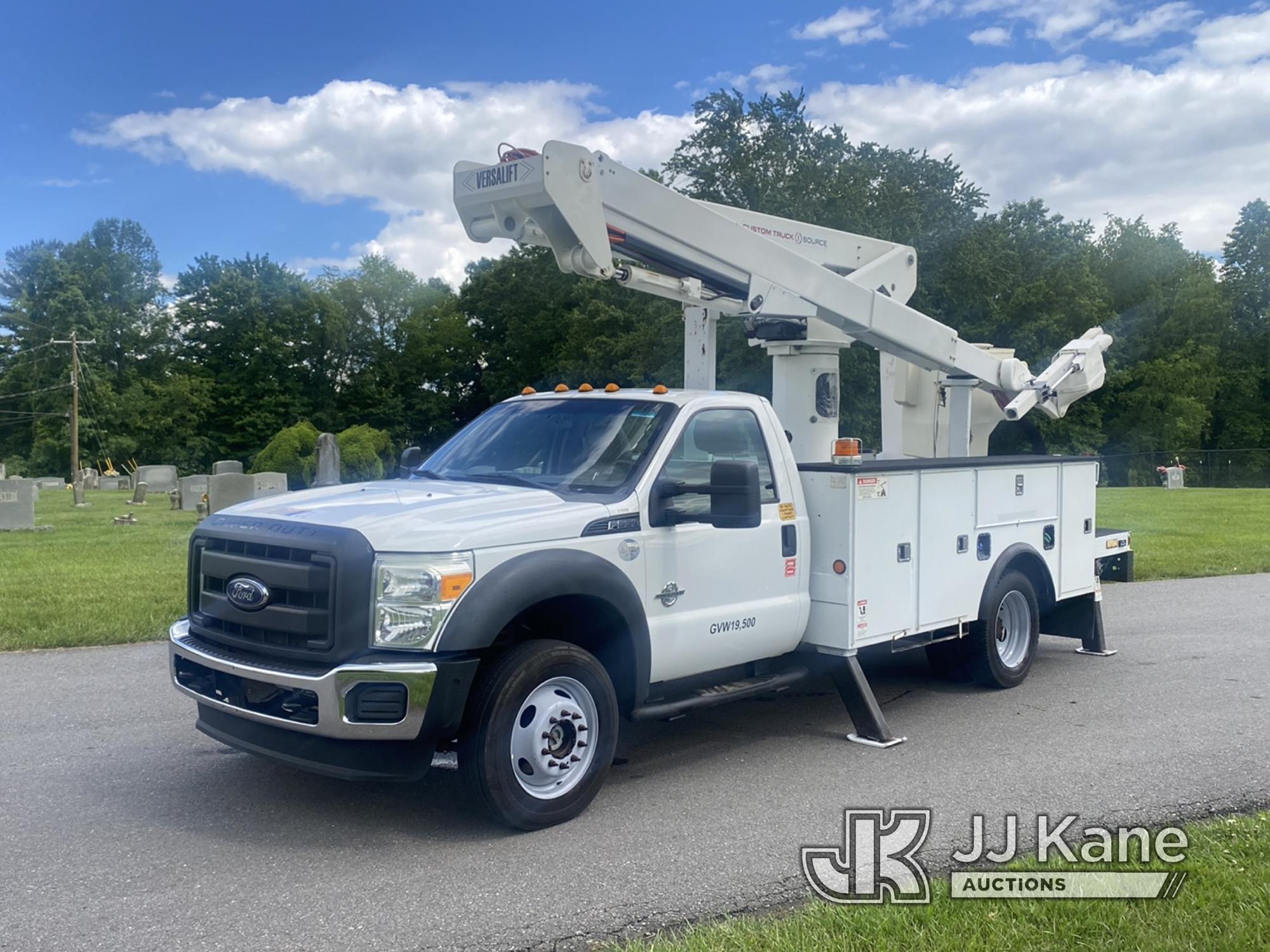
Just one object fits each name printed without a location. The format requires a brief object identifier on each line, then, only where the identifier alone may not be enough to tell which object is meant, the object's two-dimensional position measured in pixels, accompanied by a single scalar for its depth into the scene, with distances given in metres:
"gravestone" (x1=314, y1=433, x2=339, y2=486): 17.41
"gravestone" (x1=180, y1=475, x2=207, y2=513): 26.89
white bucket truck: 4.68
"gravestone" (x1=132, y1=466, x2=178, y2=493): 44.06
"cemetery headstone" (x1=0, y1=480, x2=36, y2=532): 20.12
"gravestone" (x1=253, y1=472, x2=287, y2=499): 19.92
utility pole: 51.31
